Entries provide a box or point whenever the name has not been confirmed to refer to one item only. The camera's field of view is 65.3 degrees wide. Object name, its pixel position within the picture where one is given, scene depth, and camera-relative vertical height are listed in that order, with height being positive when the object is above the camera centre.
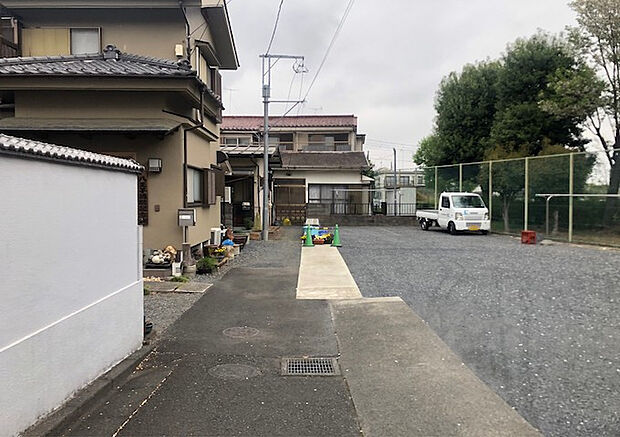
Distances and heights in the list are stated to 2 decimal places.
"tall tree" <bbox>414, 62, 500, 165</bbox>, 23.84 +4.63
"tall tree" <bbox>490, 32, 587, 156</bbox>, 20.03 +4.63
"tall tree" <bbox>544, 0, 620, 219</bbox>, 16.56 +4.61
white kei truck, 19.44 -0.40
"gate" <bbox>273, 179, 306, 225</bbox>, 26.39 +0.11
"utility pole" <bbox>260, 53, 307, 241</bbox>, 17.08 +1.88
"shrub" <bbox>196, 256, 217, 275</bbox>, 9.85 -1.27
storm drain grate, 4.60 -1.60
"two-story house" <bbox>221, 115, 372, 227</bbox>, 26.44 +2.24
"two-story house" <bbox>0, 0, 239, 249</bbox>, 8.88 +2.18
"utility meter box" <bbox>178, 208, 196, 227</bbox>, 9.44 -0.25
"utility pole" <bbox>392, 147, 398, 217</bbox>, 28.15 -0.07
